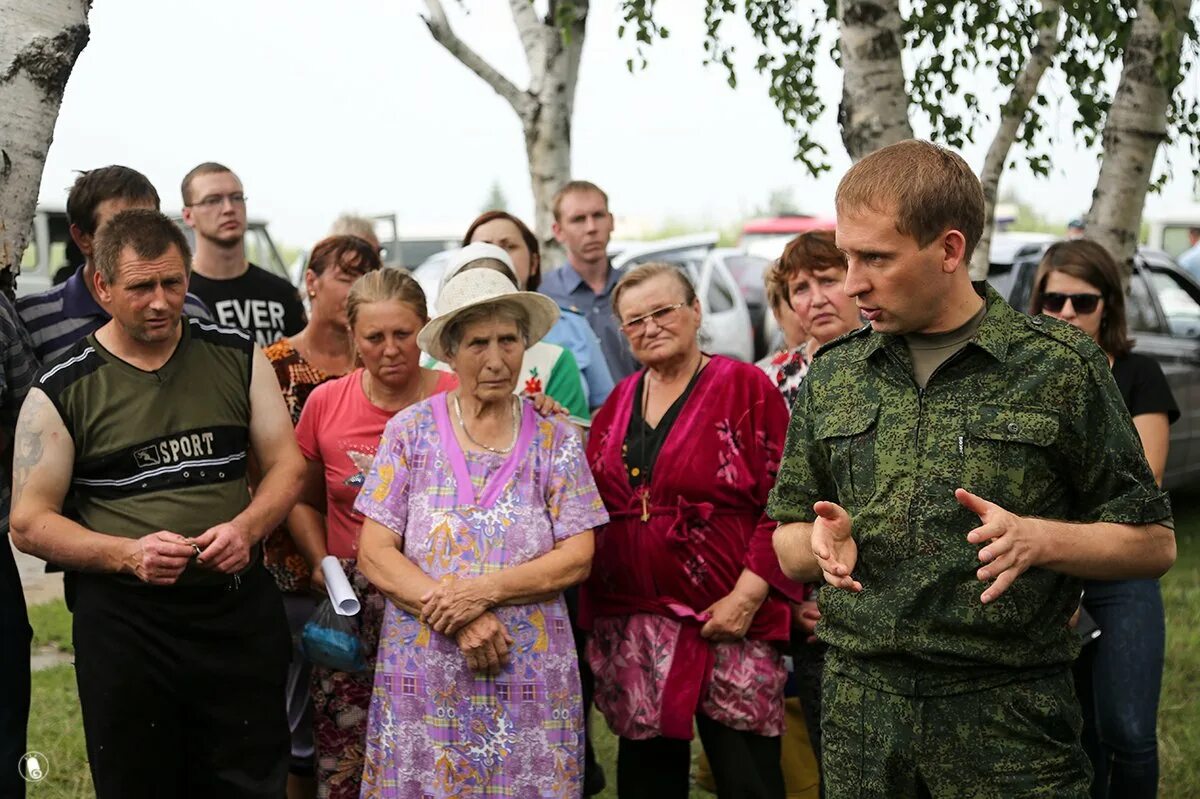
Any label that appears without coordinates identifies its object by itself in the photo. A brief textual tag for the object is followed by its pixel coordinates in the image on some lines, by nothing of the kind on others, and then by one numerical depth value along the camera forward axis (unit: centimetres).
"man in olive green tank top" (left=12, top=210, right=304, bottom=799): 362
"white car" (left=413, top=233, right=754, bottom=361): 1423
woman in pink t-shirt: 432
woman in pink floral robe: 409
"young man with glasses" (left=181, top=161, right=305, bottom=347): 584
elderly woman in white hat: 383
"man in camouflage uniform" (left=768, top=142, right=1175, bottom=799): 265
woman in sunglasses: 392
